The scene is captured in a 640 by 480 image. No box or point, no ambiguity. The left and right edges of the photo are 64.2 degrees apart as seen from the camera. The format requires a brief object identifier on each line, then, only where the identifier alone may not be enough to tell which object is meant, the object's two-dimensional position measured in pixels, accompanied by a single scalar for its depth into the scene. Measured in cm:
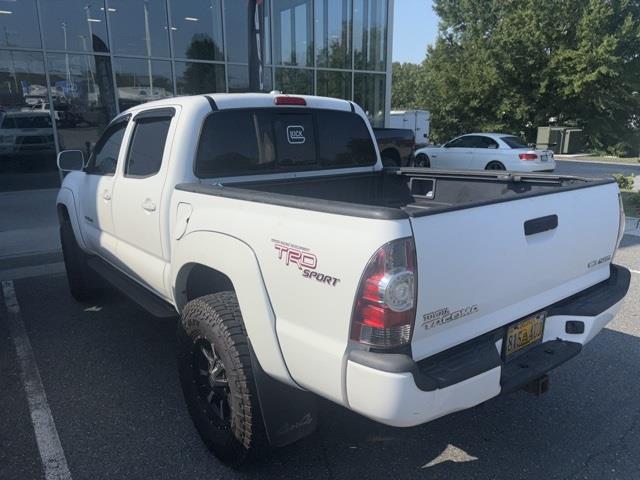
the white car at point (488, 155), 1489
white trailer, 2772
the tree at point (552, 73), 2783
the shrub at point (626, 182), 1225
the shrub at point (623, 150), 2841
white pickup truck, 197
